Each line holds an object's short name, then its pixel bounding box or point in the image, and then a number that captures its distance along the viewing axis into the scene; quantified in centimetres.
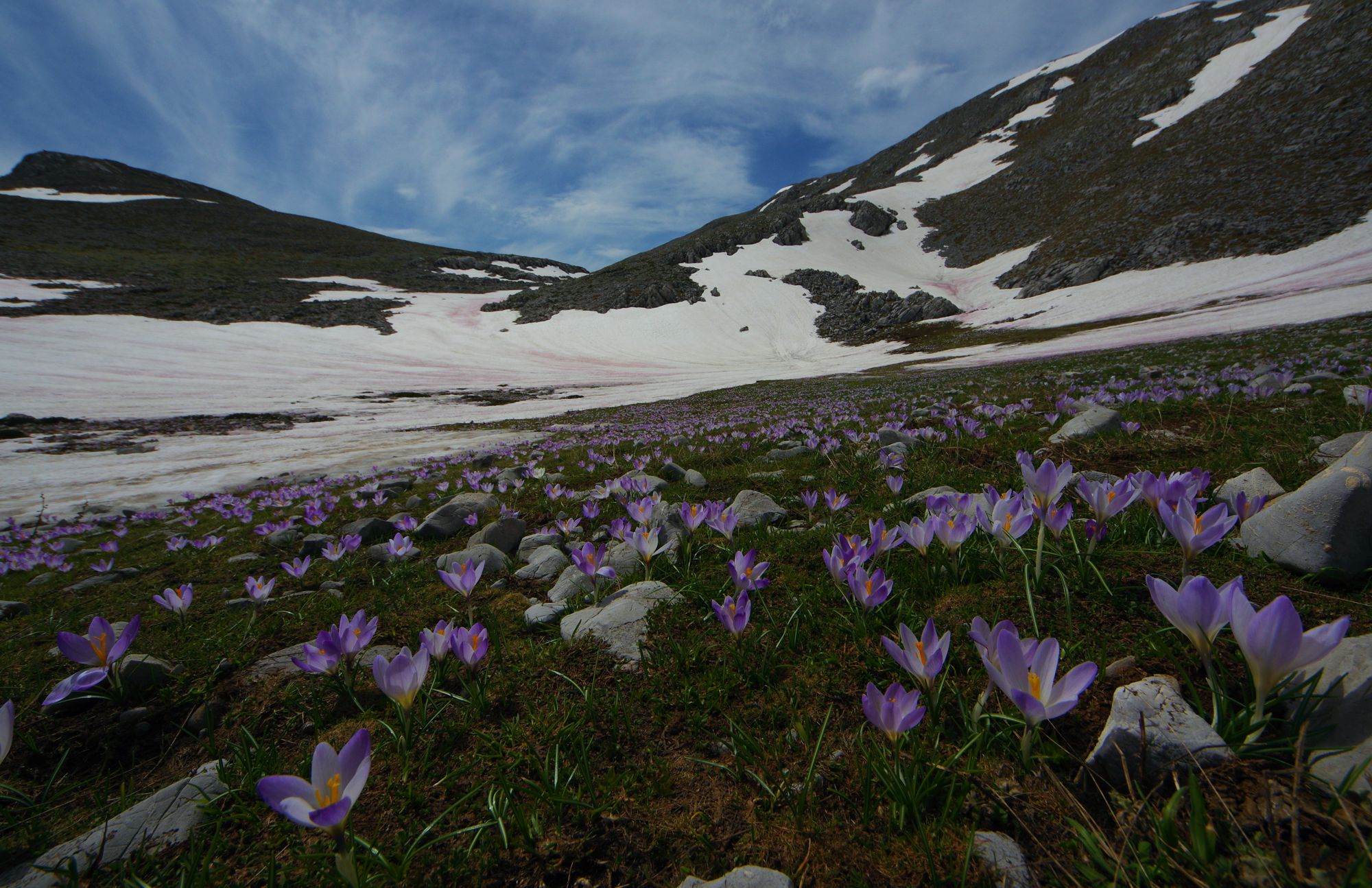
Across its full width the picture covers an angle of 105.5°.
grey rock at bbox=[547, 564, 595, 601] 297
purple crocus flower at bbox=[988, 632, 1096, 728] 126
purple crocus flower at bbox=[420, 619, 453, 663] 195
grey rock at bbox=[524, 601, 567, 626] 263
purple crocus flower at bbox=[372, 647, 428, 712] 162
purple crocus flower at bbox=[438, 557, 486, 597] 235
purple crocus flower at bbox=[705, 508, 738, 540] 285
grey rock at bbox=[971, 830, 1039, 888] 119
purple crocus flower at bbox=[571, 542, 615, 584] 263
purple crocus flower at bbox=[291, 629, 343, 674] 195
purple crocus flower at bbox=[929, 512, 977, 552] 225
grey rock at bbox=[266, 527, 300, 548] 479
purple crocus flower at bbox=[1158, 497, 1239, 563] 175
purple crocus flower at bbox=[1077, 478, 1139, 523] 218
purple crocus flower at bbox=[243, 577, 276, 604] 289
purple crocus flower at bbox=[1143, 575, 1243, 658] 137
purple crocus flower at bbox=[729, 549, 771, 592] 222
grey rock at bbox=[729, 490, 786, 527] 377
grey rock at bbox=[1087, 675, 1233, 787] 126
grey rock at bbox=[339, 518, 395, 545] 455
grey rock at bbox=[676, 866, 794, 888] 122
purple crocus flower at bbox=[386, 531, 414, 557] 341
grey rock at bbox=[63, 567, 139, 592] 414
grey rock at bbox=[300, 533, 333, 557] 425
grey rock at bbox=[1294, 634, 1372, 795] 116
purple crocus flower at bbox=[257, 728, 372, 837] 110
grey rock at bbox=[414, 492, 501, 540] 437
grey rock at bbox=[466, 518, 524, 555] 396
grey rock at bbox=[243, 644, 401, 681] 239
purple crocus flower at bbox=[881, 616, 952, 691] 152
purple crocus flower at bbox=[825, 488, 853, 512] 334
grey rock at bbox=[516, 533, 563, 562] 380
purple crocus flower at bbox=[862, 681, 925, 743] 136
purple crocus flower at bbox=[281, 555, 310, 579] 319
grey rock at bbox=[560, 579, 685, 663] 234
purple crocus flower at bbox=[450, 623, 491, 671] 189
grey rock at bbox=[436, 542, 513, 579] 341
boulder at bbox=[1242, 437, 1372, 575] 196
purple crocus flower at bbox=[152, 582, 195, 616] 276
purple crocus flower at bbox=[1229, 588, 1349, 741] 120
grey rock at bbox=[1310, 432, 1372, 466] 319
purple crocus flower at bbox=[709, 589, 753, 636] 200
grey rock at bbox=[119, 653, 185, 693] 222
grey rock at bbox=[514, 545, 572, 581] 340
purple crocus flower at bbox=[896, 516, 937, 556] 232
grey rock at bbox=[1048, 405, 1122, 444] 482
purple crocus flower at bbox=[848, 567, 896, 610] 200
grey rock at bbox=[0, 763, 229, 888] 140
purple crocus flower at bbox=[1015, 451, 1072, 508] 228
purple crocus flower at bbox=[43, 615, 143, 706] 184
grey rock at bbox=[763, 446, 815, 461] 623
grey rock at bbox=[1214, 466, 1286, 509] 267
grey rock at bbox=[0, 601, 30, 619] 361
